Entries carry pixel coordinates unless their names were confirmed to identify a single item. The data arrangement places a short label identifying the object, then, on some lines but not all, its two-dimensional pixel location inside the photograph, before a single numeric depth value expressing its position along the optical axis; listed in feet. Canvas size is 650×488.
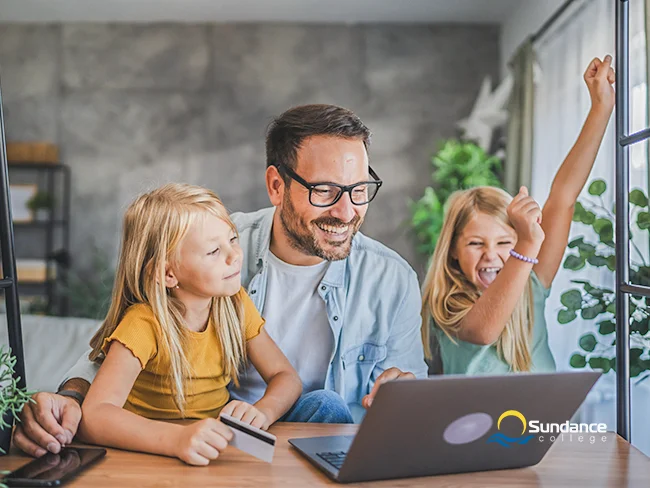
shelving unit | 16.98
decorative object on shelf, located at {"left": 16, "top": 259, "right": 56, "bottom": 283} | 16.39
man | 5.10
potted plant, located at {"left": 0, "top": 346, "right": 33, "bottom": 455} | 3.41
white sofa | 8.65
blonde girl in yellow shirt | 4.37
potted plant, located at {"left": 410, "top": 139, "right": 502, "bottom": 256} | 14.24
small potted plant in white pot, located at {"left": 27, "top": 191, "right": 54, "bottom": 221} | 16.67
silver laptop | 3.07
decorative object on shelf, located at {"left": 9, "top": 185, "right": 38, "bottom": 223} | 16.85
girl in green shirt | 5.30
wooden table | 3.19
